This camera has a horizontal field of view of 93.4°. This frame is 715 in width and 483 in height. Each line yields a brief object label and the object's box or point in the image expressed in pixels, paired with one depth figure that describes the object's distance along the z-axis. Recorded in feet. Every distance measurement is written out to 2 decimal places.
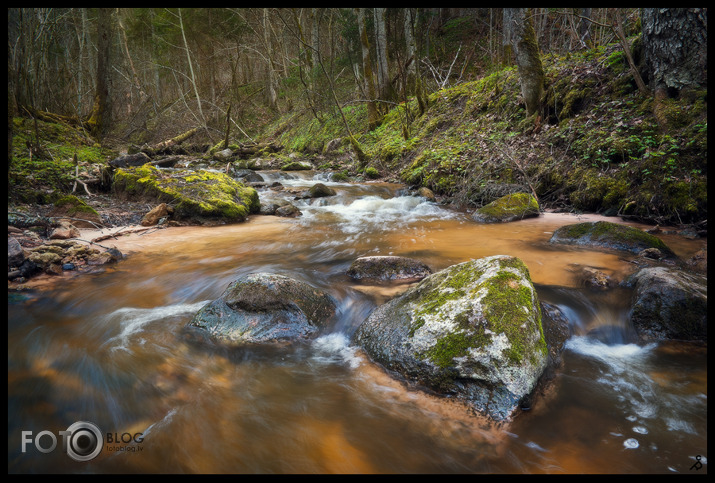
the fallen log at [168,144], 57.52
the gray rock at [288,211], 26.54
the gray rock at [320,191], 31.18
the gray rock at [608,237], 14.01
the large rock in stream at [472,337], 6.98
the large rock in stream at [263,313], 9.90
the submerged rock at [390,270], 13.24
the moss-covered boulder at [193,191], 23.07
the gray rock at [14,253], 12.74
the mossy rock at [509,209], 21.57
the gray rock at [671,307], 8.88
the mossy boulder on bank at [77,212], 19.77
